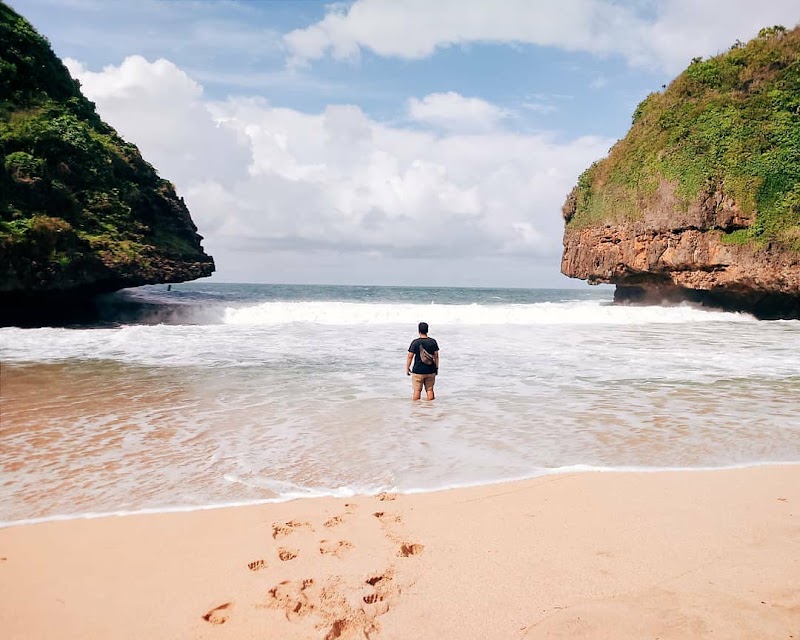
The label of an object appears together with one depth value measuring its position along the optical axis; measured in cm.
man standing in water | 845
